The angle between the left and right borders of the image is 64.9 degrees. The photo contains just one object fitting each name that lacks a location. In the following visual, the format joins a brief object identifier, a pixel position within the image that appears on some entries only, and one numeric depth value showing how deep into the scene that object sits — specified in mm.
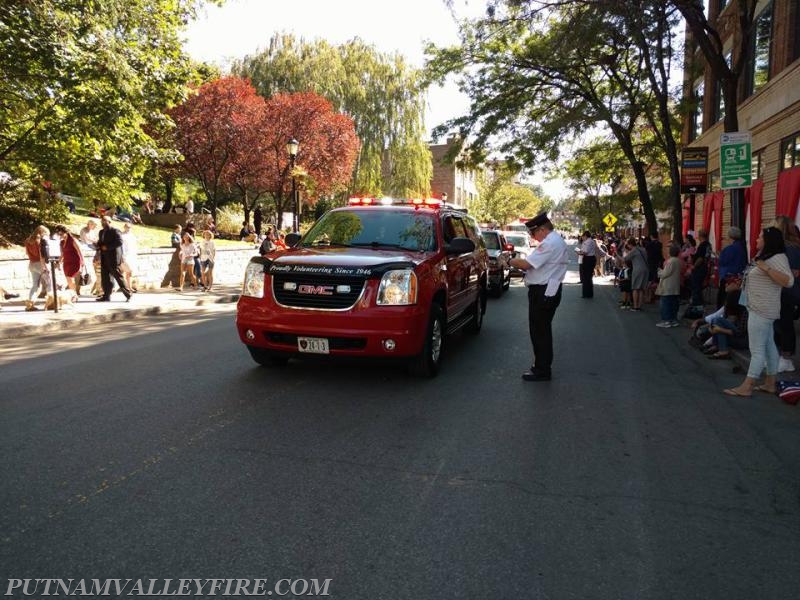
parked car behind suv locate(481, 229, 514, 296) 16500
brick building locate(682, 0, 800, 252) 14352
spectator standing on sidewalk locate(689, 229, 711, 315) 12312
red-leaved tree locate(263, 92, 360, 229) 30422
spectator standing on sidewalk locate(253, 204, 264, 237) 29775
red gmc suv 6273
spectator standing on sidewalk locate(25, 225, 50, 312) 12500
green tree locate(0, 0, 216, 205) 11242
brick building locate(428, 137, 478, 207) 71562
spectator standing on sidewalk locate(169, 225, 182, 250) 18359
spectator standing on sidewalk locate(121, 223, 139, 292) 15312
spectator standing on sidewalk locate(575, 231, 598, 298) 17000
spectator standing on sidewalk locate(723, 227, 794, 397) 6258
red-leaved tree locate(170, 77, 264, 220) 28078
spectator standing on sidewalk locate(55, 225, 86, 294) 13336
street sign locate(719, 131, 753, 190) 10148
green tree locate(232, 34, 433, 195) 36188
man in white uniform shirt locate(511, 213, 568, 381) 6969
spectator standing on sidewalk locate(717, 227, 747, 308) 10055
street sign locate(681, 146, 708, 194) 13641
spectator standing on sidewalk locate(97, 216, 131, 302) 13375
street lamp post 19359
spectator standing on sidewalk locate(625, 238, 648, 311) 14023
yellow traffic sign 37906
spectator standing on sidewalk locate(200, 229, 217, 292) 18203
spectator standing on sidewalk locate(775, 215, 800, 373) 7922
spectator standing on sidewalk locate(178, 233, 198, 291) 17516
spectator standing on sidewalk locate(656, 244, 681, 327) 11703
